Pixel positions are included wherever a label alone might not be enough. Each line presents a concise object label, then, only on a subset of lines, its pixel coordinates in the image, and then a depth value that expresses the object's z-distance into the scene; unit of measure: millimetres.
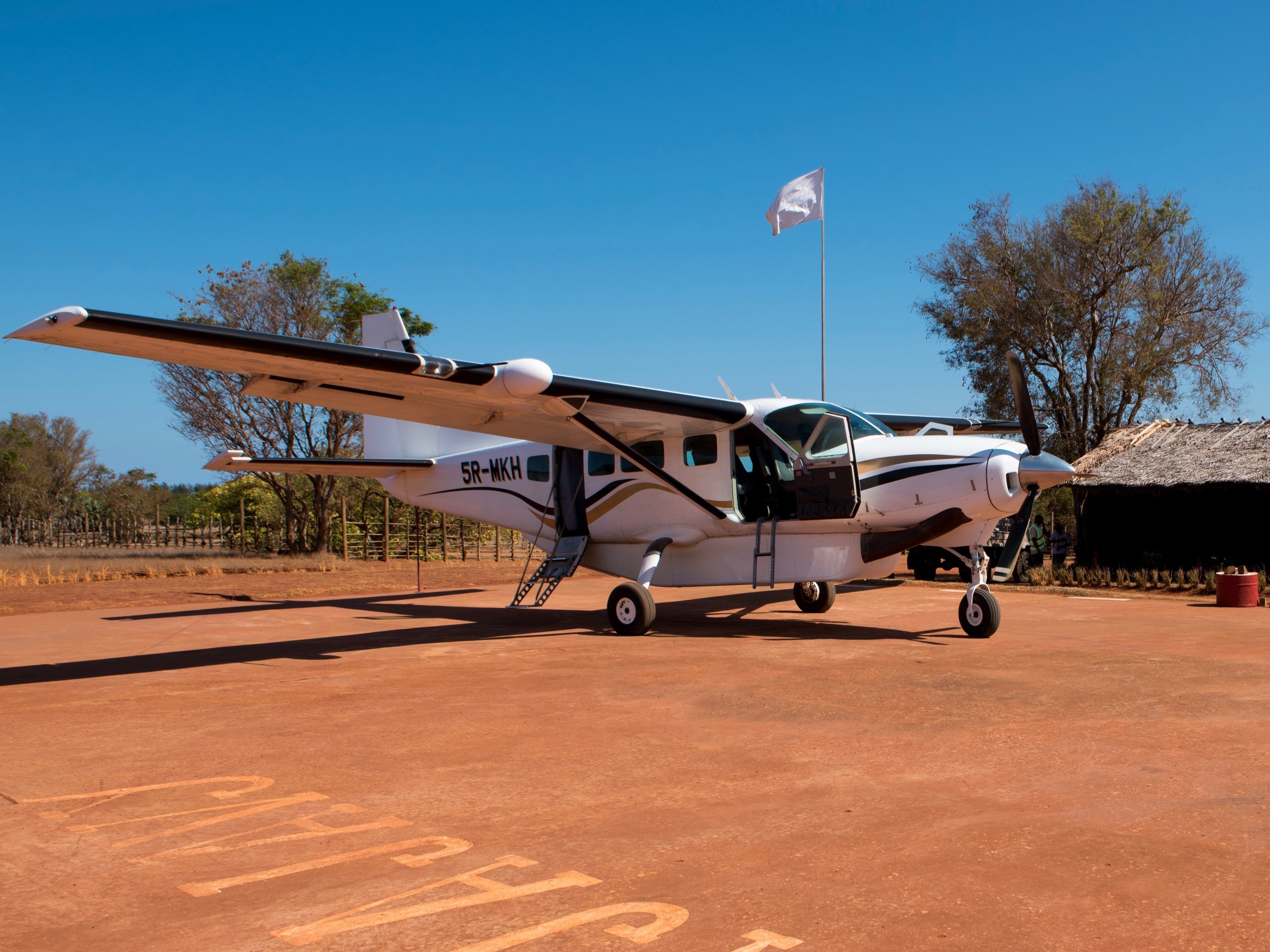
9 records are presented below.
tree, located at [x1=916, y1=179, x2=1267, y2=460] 27422
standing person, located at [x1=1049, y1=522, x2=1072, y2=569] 22688
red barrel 15016
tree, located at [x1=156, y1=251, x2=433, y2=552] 31484
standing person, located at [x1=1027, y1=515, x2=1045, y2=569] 21969
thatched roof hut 19156
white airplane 9867
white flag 24547
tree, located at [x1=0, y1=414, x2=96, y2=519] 49406
